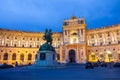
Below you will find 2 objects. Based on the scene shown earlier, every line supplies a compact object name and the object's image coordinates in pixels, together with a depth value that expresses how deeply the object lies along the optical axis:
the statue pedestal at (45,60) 15.79
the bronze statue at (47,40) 16.77
